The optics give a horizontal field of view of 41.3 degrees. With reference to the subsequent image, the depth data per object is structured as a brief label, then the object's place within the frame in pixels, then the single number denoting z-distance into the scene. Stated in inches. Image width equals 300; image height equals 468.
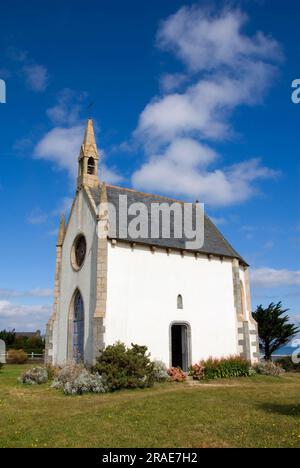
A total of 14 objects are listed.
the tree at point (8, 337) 1736.0
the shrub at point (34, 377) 743.9
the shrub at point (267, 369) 884.6
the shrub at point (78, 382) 607.2
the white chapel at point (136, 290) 786.8
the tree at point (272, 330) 1190.3
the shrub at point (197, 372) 797.9
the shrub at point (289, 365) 1088.7
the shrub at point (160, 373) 734.5
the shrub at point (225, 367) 808.3
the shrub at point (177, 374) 763.4
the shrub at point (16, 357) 1405.0
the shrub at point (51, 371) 789.9
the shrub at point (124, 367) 636.7
